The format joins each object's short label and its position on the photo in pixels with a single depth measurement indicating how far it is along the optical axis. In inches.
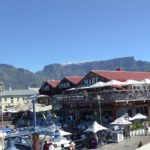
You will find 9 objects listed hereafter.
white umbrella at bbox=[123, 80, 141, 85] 976.7
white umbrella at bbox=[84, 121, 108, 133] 731.0
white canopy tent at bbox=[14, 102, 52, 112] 1068.9
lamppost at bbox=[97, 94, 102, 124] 933.6
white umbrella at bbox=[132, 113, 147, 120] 855.2
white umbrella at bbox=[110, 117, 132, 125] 768.7
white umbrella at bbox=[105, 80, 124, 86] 972.2
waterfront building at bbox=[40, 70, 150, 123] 938.9
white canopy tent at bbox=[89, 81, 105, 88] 1001.9
